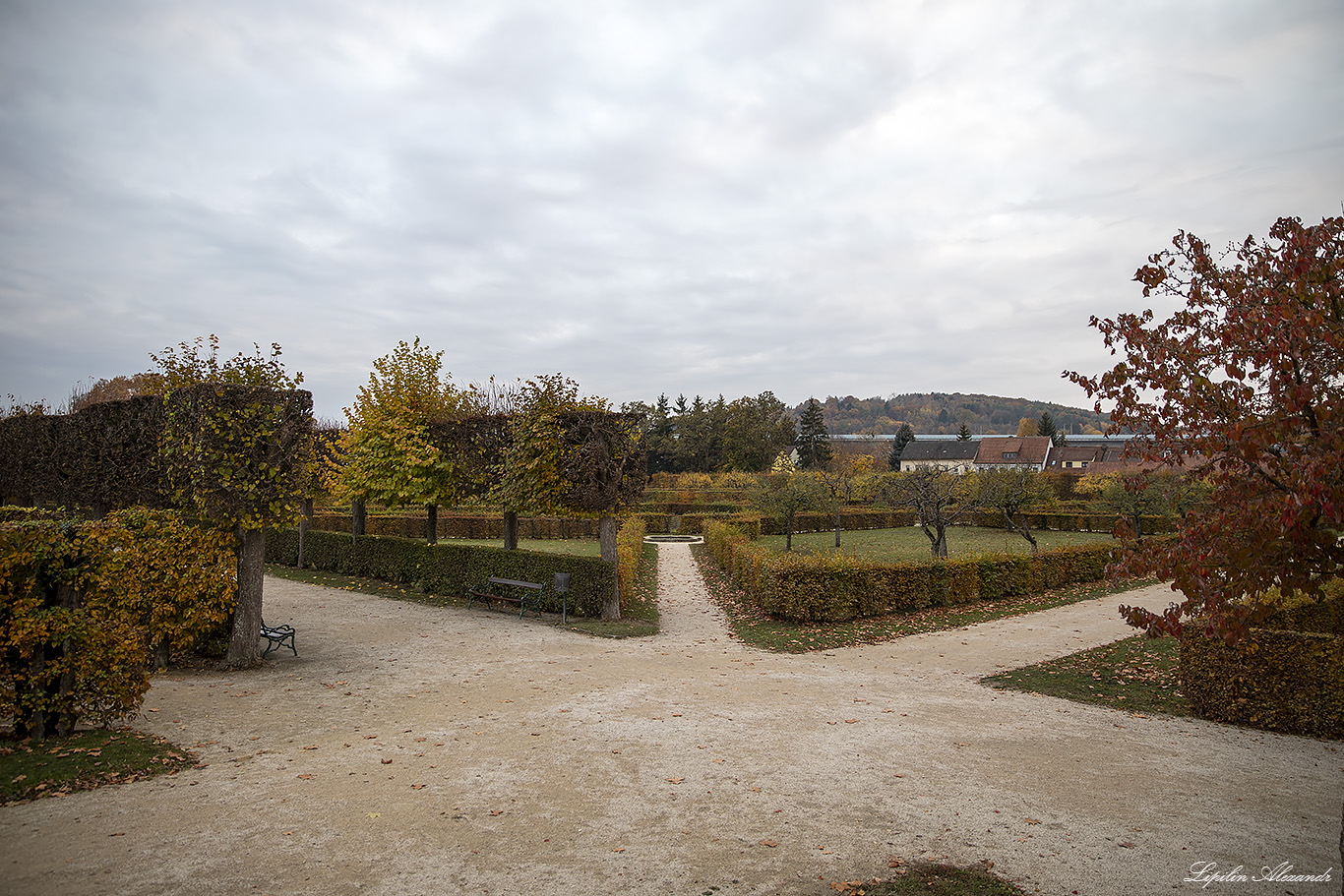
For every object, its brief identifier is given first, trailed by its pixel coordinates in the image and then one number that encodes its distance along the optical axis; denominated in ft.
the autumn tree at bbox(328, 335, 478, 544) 58.80
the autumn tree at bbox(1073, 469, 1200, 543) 84.23
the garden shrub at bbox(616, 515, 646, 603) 56.40
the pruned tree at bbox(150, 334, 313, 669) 33.99
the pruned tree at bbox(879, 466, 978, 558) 66.39
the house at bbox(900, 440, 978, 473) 306.06
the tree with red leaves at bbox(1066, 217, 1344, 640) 14.33
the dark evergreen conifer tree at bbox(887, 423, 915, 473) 314.55
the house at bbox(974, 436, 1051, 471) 287.89
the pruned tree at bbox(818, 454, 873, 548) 104.22
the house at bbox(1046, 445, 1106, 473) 286.66
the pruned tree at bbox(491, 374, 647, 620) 48.57
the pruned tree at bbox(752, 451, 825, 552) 101.30
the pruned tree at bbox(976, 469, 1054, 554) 93.81
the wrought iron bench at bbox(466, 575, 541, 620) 50.31
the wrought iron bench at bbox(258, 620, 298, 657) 37.06
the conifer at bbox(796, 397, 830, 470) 256.52
